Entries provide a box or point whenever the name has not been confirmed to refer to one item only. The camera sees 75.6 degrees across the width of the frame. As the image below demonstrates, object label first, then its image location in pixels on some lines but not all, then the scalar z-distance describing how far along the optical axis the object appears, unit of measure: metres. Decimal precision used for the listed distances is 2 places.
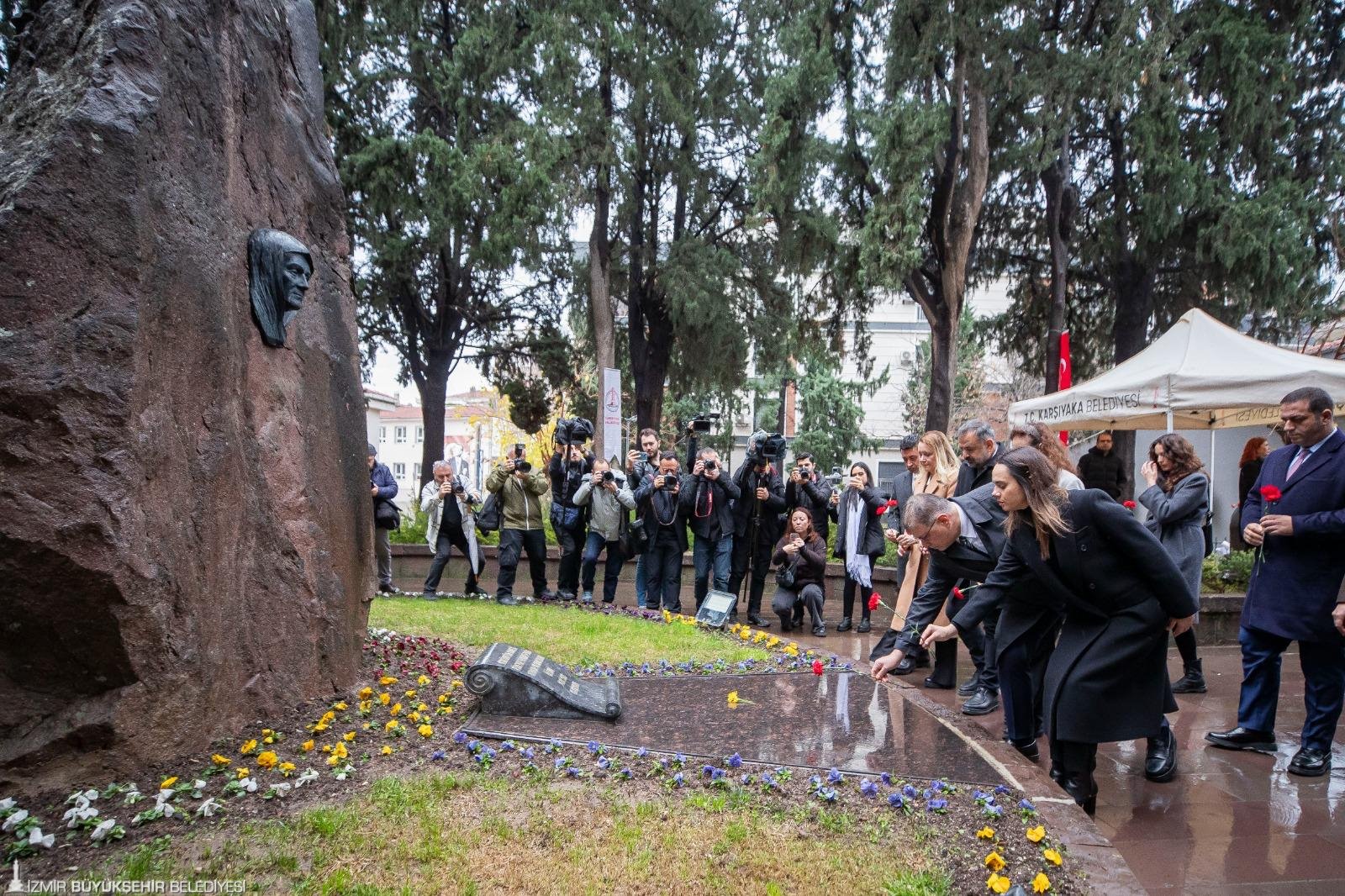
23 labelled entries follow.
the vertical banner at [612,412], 12.62
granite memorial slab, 4.07
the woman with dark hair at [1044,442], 5.33
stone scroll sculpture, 4.45
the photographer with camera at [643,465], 9.10
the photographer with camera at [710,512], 8.61
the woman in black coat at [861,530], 8.30
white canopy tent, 7.91
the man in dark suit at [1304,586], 4.62
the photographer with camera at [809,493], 8.79
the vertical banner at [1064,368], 13.77
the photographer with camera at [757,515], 8.65
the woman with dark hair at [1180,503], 5.75
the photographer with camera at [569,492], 9.08
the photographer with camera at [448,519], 9.22
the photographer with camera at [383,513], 8.92
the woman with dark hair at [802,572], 8.40
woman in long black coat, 3.45
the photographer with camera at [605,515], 8.80
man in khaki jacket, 9.02
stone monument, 2.95
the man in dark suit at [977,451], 5.82
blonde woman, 6.16
